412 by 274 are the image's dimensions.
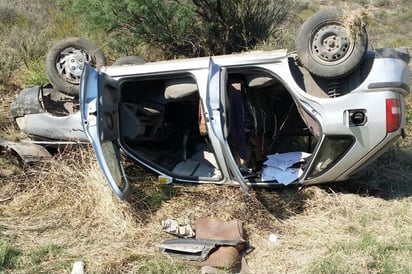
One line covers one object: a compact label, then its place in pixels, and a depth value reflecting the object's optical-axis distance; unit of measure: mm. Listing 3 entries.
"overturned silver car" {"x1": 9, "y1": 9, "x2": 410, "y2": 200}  4875
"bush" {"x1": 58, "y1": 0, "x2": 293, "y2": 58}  9305
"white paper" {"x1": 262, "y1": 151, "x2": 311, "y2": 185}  5559
